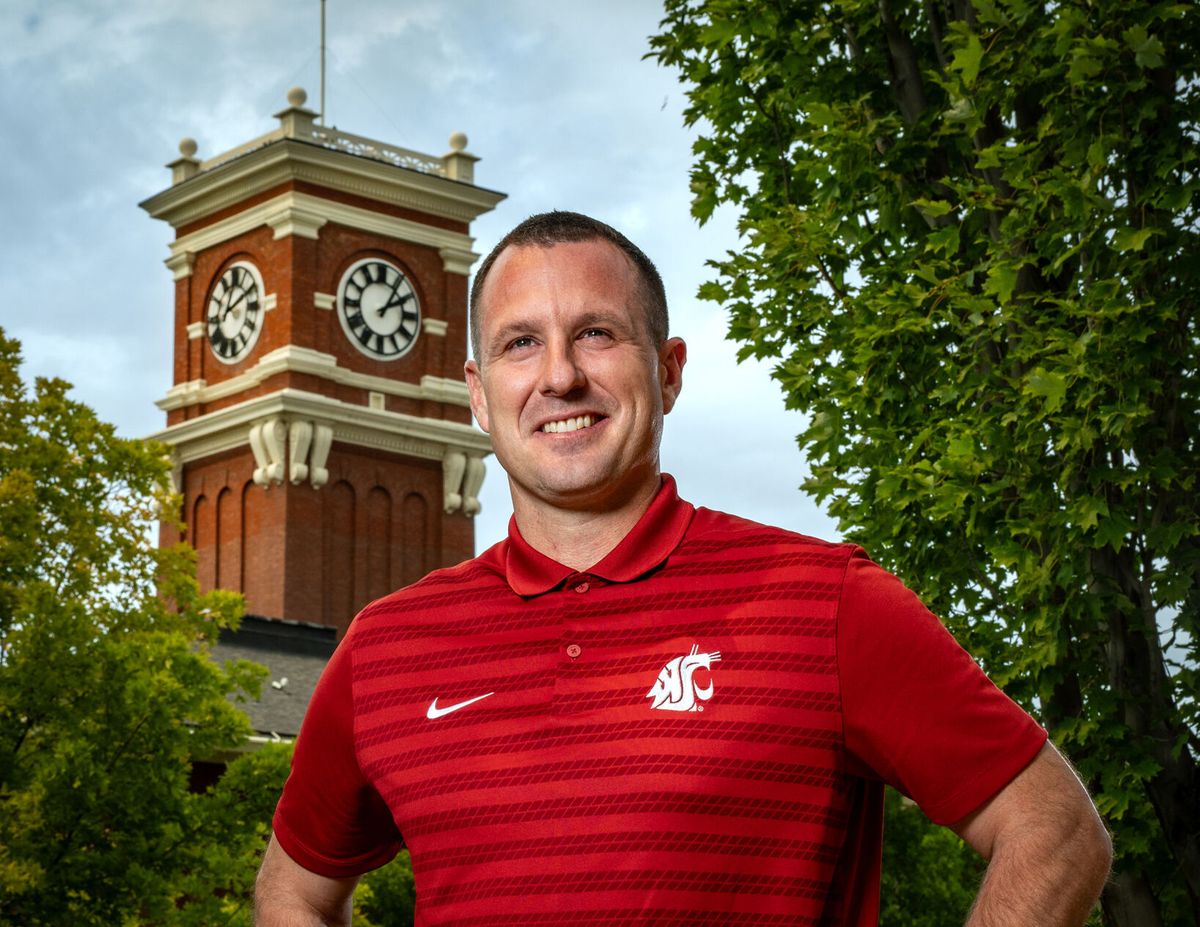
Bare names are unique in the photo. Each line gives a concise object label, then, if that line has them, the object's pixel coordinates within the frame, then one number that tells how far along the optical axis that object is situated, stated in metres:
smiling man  2.93
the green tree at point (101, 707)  18.16
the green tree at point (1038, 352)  10.41
